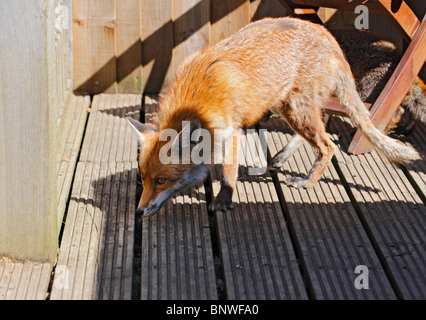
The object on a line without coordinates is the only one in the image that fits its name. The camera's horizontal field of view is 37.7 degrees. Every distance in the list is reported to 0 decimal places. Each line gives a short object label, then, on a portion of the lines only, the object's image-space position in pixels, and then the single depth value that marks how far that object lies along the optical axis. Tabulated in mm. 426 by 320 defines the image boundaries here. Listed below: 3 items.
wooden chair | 5086
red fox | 4168
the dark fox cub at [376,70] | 5527
